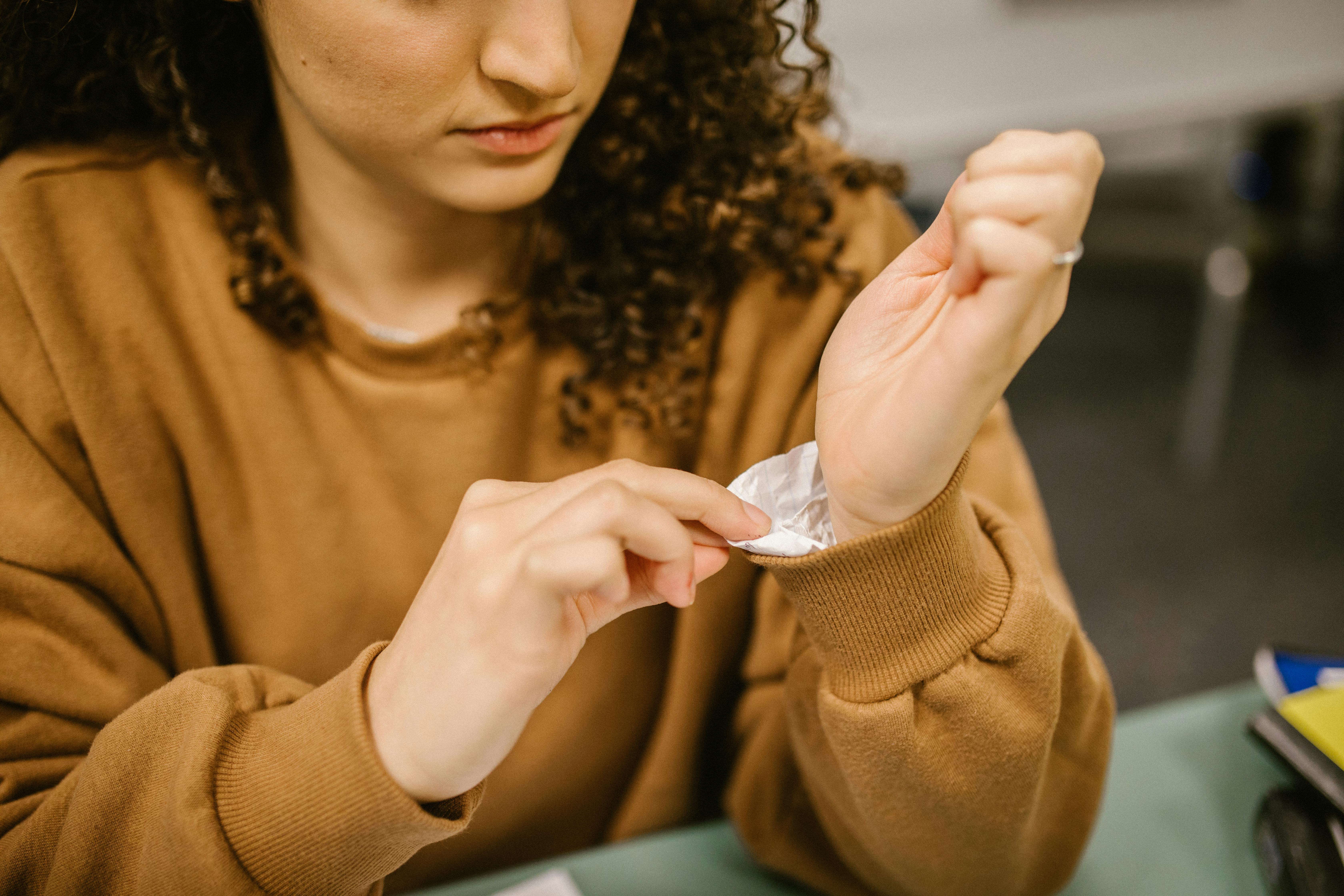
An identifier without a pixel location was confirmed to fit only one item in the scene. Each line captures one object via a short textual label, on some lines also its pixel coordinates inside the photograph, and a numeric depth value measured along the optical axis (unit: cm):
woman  50
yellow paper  67
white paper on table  66
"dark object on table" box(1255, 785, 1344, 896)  61
